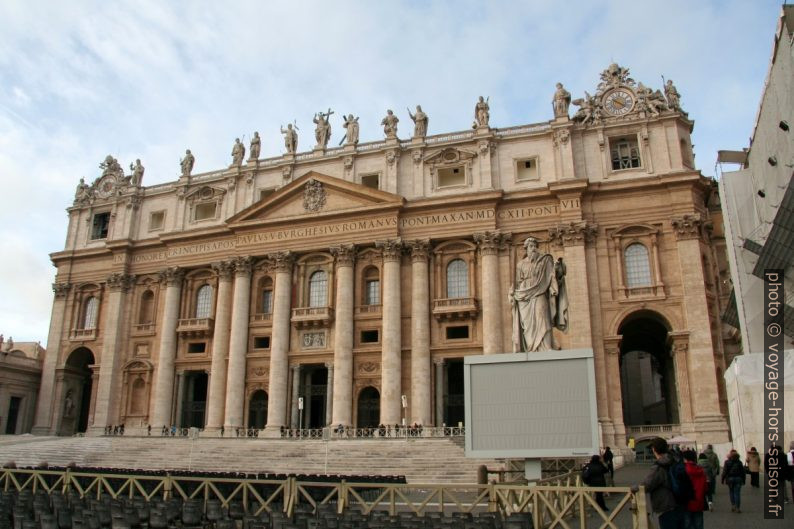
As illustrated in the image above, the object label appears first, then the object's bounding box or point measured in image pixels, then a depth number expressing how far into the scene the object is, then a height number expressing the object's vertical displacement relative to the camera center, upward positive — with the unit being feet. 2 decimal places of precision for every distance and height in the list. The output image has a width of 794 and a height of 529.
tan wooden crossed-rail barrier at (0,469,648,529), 35.29 -4.14
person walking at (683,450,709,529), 31.78 -3.13
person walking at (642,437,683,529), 31.24 -2.64
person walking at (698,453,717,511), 57.21 -3.66
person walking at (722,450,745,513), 54.24 -3.47
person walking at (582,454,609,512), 53.75 -3.21
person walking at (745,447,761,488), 70.28 -3.19
